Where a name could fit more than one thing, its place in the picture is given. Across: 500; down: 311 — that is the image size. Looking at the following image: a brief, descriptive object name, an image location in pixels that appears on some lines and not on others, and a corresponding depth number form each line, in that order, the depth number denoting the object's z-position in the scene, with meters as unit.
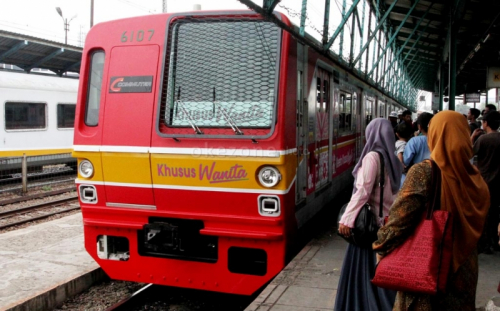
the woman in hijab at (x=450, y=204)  2.32
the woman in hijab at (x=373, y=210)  3.31
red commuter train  4.28
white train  13.75
